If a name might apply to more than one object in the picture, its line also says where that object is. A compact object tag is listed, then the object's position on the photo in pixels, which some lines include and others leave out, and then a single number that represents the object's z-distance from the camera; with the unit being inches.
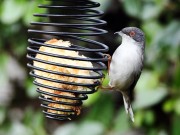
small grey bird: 214.1
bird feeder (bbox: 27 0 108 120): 192.9
